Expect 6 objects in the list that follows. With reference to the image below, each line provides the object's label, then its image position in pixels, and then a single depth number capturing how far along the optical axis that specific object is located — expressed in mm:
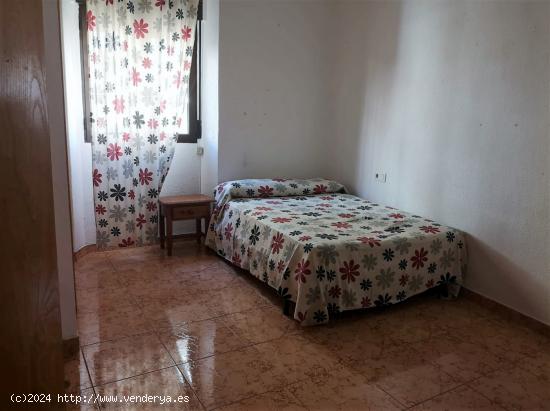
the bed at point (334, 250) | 2609
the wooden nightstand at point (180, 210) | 3732
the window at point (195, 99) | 4054
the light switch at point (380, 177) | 3823
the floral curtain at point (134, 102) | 3495
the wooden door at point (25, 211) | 917
